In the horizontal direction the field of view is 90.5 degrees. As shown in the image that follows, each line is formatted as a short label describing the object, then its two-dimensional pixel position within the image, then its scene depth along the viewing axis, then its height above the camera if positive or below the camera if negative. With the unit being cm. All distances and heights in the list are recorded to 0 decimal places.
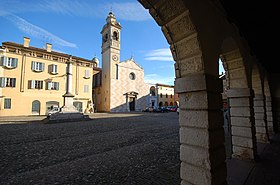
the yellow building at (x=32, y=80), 1908 +358
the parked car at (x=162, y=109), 2951 -169
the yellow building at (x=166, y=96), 3995 +173
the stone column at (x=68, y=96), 1416 +69
